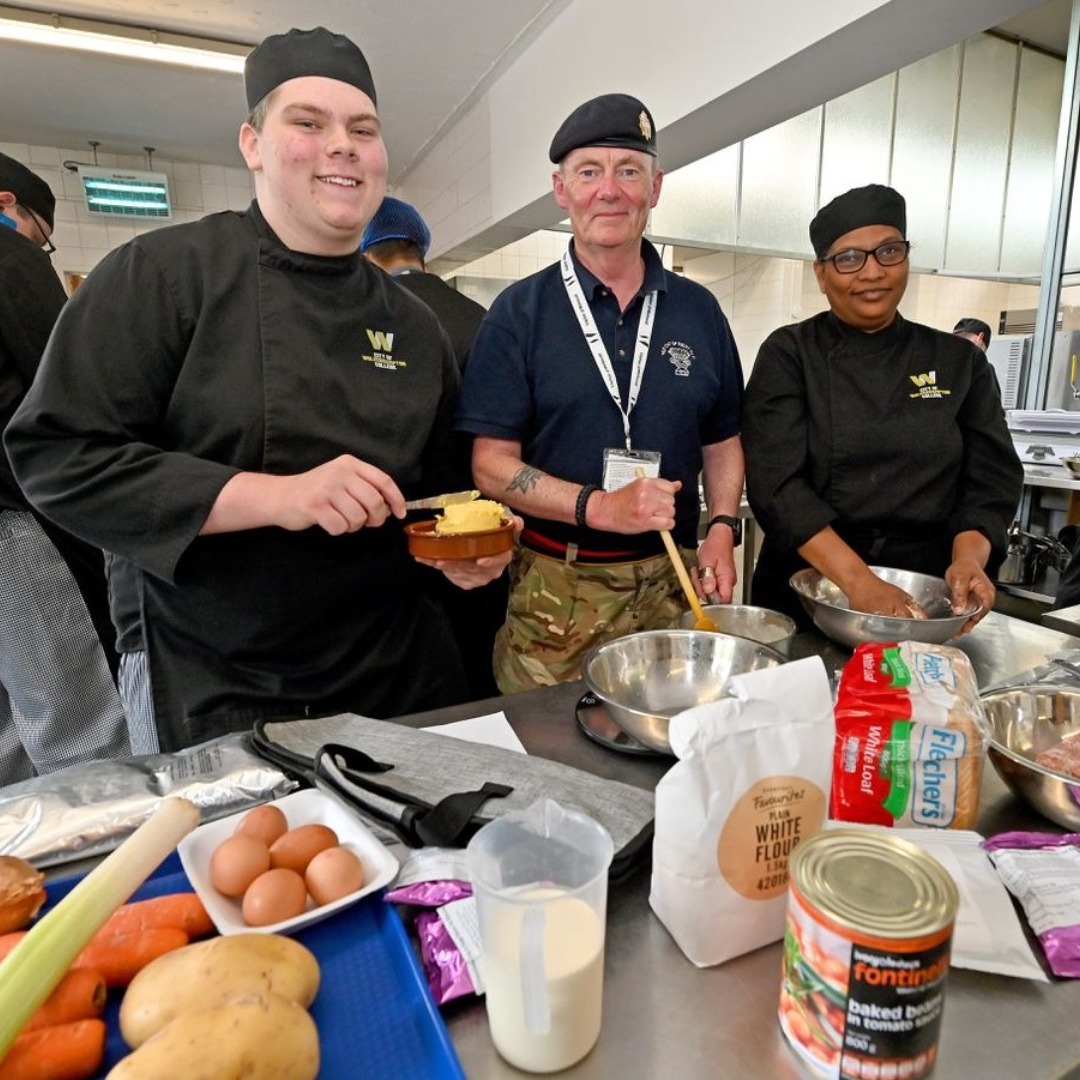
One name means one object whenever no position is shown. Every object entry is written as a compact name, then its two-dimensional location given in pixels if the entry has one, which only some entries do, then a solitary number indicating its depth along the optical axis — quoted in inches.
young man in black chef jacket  42.6
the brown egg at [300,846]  28.0
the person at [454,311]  87.9
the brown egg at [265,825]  29.2
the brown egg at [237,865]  26.9
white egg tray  25.8
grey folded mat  30.7
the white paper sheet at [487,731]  41.4
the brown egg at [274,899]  25.5
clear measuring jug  21.5
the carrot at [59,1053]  19.5
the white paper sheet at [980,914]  25.1
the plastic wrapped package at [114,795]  31.1
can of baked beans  19.1
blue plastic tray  21.8
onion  24.5
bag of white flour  24.5
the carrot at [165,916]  24.6
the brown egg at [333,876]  27.0
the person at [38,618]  72.1
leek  19.3
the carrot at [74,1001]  20.8
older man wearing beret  62.5
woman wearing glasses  64.2
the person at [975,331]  190.4
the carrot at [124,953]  23.0
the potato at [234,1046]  17.9
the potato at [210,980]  20.7
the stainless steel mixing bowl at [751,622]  55.2
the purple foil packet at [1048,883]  25.5
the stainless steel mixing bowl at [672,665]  44.3
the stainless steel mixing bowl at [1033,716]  39.3
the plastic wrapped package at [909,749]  30.3
